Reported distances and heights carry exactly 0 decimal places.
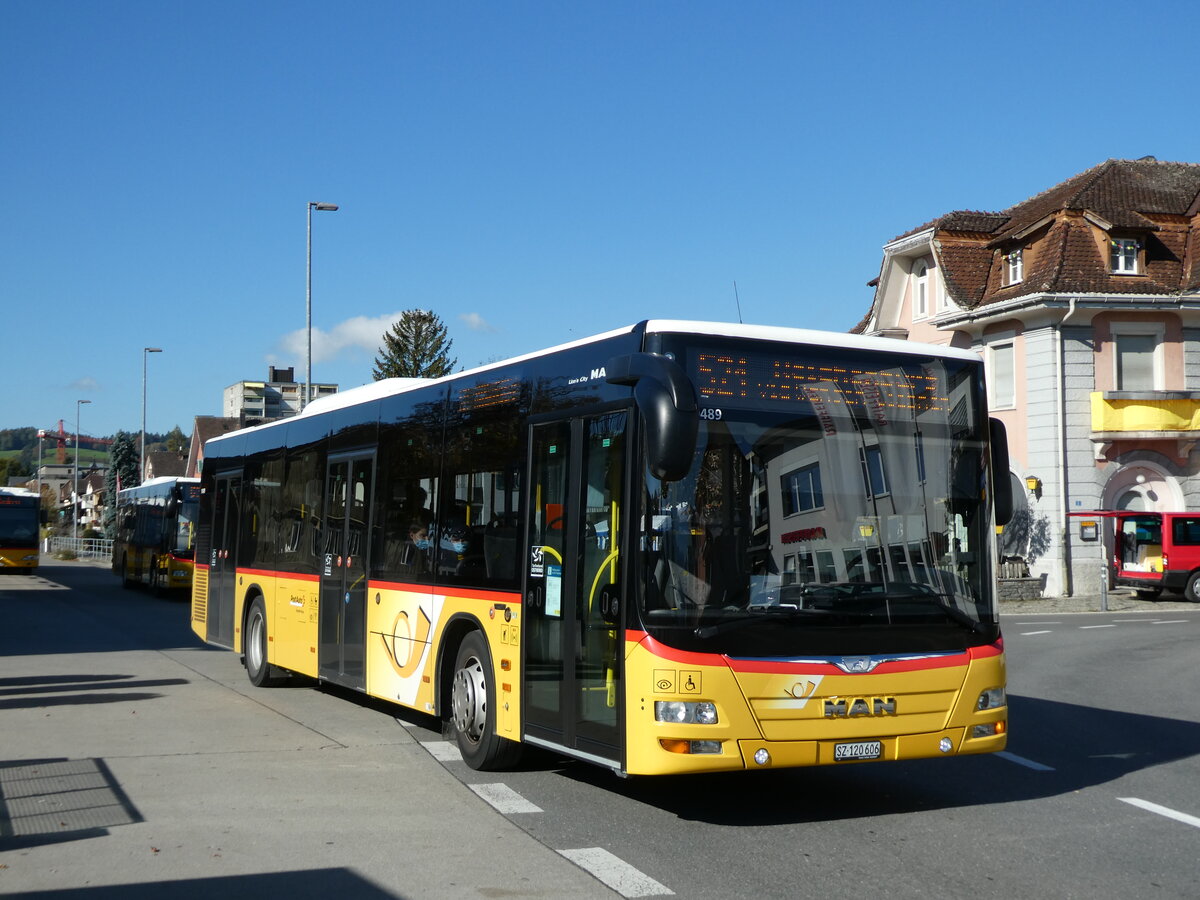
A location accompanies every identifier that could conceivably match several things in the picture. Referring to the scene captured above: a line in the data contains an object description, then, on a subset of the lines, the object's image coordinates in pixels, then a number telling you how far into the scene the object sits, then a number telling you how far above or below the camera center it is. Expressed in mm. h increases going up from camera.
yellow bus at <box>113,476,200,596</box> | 34875 +20
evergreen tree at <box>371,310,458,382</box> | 82375 +11403
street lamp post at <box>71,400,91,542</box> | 83838 +1368
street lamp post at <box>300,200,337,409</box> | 38312 +6508
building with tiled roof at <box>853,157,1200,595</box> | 37594 +4983
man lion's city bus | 7527 -117
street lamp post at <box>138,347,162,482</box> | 68375 +8056
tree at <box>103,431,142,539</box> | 104369 +5363
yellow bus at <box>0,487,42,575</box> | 48500 +202
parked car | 34312 -423
